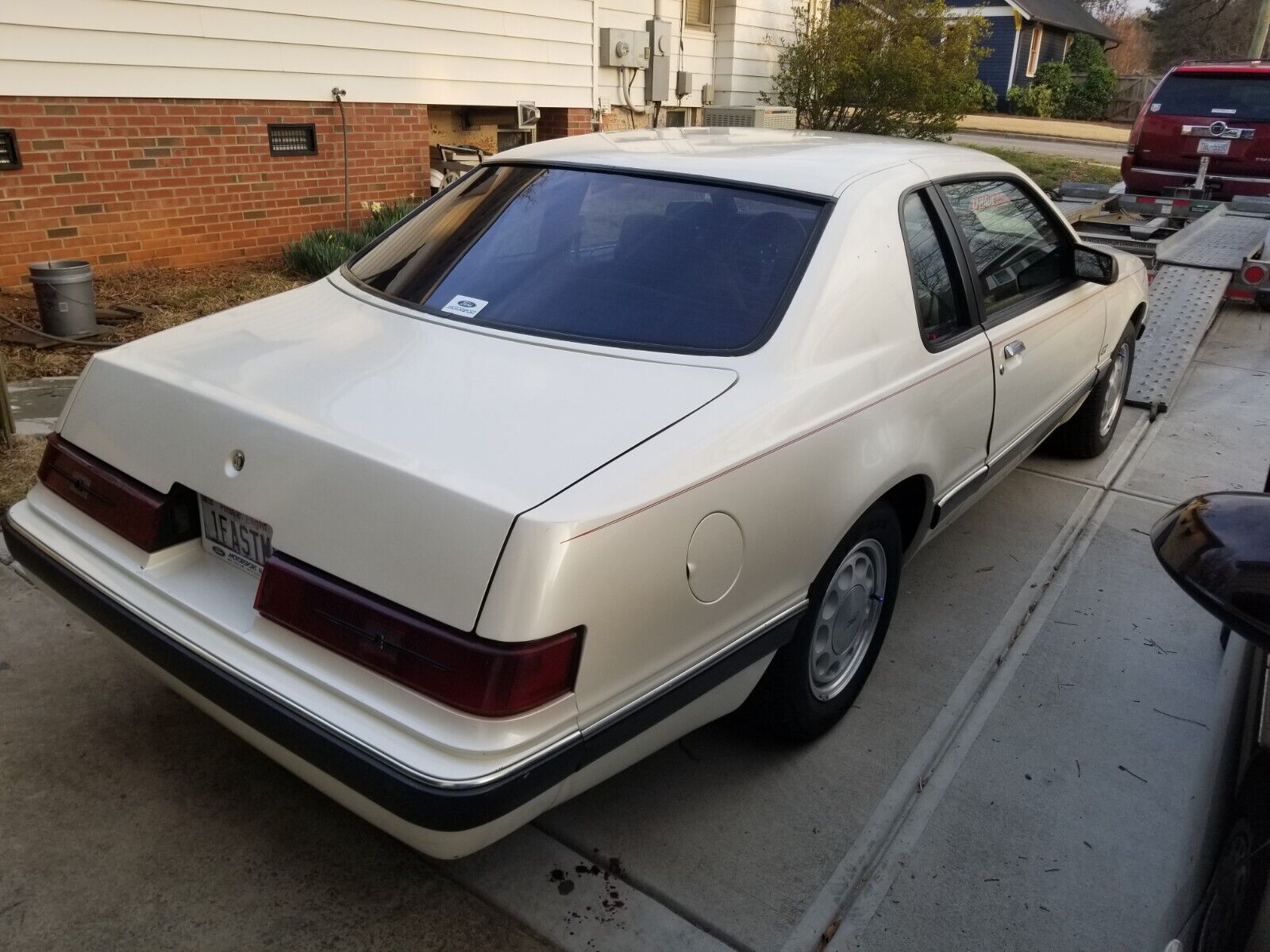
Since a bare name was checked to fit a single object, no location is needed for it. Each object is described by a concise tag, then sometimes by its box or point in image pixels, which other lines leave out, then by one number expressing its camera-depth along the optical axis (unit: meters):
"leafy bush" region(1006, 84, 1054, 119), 37.19
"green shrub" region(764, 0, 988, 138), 12.81
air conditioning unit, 12.91
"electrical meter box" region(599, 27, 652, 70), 11.39
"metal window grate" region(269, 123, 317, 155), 8.16
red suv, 10.23
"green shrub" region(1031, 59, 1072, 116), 38.06
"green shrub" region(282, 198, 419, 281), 7.62
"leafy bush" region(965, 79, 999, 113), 13.71
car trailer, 6.48
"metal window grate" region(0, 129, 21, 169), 6.48
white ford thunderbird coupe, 1.93
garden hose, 5.82
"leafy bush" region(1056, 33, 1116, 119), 38.38
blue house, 39.44
